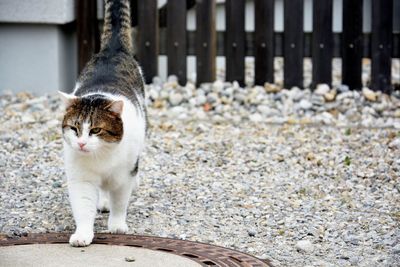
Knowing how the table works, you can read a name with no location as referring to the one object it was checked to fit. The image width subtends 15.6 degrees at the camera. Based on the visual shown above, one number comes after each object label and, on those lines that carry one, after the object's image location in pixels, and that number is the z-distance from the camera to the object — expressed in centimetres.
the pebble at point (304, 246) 717
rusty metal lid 663
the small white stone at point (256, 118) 1237
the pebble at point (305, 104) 1296
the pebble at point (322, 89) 1349
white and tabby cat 703
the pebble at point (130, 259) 650
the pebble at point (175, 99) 1321
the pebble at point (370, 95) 1329
